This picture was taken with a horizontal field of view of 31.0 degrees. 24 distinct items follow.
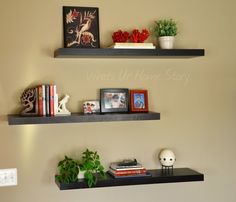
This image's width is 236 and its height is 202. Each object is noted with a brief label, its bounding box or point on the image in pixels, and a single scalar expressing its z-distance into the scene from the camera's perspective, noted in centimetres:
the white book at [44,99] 238
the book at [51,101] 239
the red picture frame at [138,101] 259
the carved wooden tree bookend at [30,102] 239
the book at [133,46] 243
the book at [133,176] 247
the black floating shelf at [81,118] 227
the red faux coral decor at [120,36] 247
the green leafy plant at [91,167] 239
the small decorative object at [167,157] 260
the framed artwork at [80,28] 250
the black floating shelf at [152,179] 238
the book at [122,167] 250
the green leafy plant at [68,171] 238
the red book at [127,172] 248
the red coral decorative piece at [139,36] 250
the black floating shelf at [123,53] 235
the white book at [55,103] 240
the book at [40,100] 237
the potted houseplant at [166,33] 254
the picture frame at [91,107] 250
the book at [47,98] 238
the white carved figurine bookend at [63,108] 243
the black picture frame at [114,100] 256
